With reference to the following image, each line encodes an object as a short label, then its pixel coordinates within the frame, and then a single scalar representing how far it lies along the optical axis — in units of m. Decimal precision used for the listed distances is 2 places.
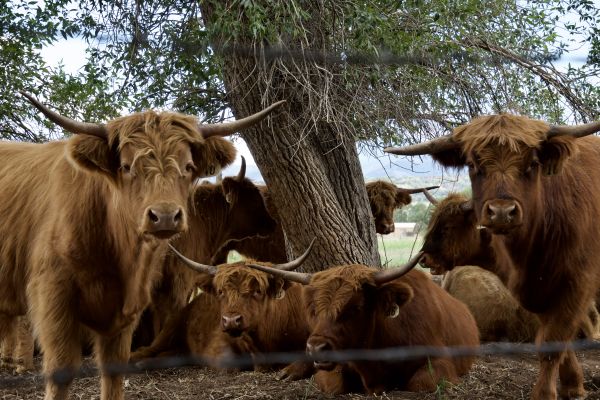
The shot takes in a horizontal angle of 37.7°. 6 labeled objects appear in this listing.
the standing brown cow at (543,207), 5.20
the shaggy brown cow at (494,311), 8.30
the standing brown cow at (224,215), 9.60
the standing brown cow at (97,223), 4.64
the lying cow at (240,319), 7.05
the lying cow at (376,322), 6.00
